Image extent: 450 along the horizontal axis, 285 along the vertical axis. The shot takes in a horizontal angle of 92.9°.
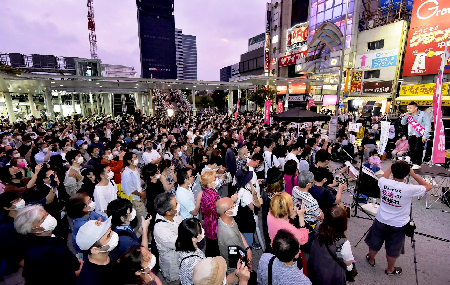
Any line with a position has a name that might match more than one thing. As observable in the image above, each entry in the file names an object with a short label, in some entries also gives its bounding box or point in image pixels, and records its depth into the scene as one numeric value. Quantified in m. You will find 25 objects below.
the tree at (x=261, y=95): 36.54
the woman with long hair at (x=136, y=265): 1.86
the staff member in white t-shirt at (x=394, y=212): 3.08
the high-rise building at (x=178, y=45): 197.00
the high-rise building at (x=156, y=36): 132.88
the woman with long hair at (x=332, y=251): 2.30
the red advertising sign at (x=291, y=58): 38.83
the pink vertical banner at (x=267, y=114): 14.38
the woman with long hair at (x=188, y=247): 2.00
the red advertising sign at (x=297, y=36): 38.51
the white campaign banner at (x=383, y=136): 6.71
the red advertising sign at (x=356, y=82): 27.68
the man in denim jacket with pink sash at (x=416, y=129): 6.37
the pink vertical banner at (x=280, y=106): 16.76
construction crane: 70.12
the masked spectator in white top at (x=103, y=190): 3.77
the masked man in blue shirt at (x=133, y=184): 4.29
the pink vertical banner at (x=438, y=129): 4.88
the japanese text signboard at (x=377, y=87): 24.46
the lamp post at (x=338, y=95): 10.39
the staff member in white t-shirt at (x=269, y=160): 5.50
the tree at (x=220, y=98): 56.72
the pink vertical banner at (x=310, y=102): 26.25
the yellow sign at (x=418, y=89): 20.08
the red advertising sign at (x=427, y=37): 19.64
